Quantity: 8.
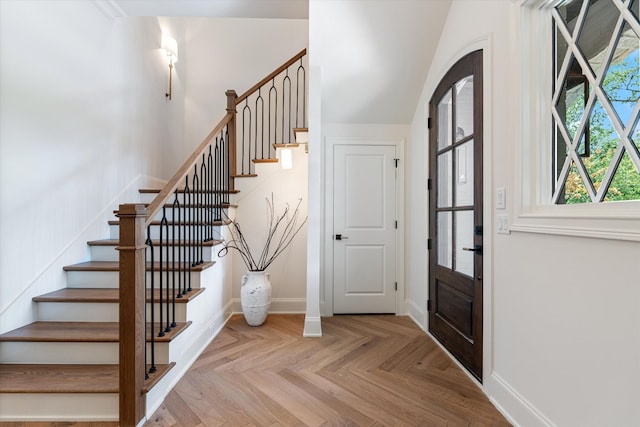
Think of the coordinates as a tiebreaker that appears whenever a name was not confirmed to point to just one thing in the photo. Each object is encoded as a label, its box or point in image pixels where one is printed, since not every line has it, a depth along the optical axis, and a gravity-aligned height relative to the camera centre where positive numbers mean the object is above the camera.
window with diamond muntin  1.16 +0.50
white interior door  3.32 -0.15
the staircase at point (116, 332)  1.53 -0.75
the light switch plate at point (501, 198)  1.73 +0.10
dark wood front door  2.02 +0.02
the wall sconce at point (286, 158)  3.29 +0.64
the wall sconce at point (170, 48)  3.84 +2.19
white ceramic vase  2.92 -0.82
